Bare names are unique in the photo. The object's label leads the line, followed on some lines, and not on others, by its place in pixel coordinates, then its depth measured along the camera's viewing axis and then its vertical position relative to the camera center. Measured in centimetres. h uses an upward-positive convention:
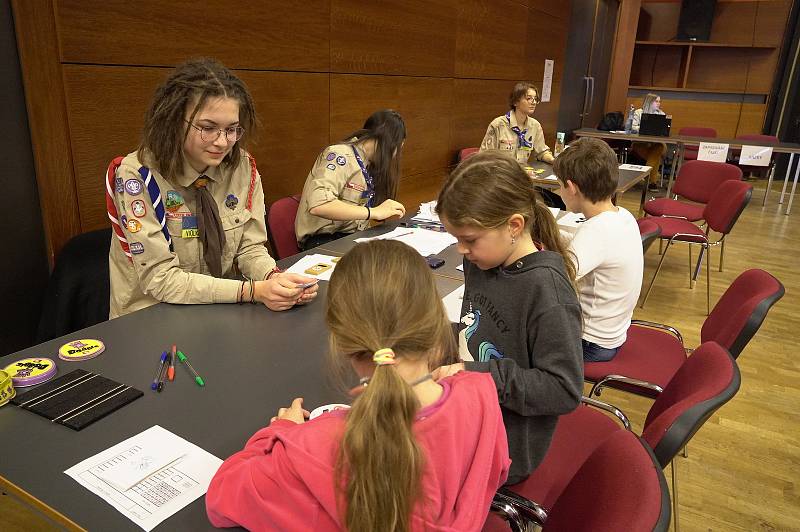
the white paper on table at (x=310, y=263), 194 -63
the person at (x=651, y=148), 693 -65
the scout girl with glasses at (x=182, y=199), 162 -35
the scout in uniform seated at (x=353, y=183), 259 -45
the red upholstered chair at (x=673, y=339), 156 -86
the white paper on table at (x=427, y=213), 278 -61
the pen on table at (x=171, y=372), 125 -63
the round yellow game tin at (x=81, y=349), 131 -62
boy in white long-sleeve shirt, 187 -51
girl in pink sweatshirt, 71 -47
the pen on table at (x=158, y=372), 121 -63
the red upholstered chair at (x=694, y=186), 437 -68
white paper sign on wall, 677 +16
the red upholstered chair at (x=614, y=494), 79 -59
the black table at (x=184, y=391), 91 -64
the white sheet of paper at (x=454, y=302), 165 -64
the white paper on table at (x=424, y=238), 230 -62
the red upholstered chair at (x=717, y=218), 348 -74
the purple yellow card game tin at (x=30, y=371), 119 -62
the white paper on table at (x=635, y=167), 445 -55
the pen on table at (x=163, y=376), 121 -63
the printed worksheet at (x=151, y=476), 88 -64
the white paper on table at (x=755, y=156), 596 -57
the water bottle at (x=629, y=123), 700 -33
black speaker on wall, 841 +116
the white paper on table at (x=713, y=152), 561 -51
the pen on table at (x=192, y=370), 123 -63
